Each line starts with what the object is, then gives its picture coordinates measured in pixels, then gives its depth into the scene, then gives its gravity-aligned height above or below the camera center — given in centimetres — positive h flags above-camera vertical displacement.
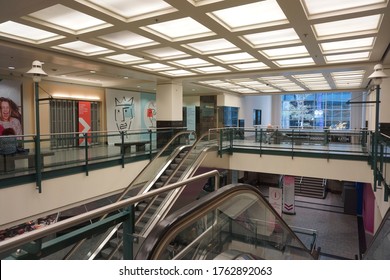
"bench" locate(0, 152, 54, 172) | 587 -78
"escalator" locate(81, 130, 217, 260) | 642 -139
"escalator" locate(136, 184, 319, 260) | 198 -120
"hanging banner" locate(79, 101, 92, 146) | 1368 +43
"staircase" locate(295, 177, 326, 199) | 1836 -435
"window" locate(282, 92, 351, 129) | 2477 +126
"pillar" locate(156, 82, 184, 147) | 1302 +94
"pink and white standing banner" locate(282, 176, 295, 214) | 1493 -390
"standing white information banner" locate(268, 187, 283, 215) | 1409 -382
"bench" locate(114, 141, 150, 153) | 881 -70
